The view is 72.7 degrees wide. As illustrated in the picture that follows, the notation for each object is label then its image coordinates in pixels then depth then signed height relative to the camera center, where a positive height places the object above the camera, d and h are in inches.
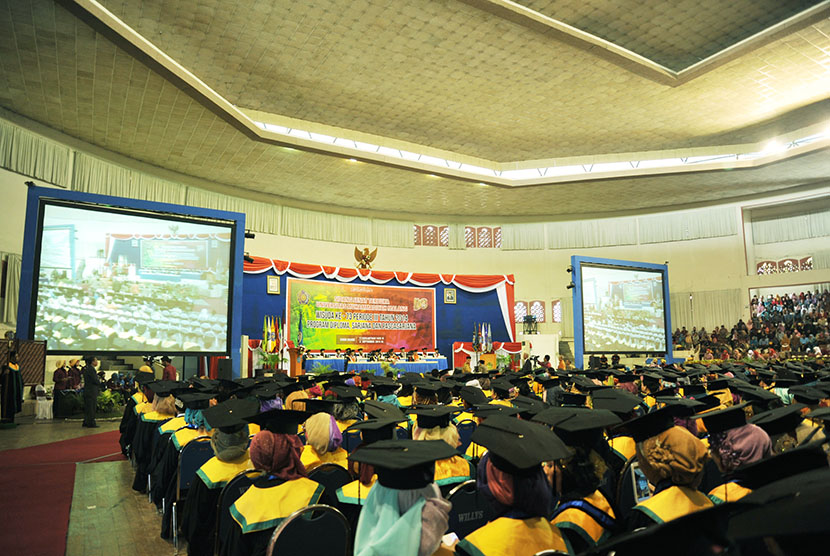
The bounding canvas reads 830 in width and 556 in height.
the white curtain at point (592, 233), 957.8 +153.5
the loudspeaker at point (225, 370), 415.8 -34.4
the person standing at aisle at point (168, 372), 464.1 -39.8
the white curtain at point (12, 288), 521.3 +34.1
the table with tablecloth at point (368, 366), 616.4 -48.5
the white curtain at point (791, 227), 852.0 +145.1
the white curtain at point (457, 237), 978.1 +148.3
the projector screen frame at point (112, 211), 364.2 +70.6
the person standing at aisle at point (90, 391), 422.6 -51.4
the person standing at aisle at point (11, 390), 391.5 -46.8
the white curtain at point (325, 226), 860.6 +152.8
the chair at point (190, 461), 158.2 -39.0
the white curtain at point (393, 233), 936.3 +150.2
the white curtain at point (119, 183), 610.9 +165.8
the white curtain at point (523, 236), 989.8 +151.2
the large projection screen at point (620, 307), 644.1 +17.4
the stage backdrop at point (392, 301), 681.0 +29.6
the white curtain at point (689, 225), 898.7 +158.1
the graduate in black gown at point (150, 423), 226.8 -40.1
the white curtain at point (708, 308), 880.3 +21.6
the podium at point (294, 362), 610.5 -42.3
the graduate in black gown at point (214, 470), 133.3 -34.5
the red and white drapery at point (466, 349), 780.6 -36.8
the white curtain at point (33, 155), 525.7 +165.7
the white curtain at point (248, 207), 756.8 +164.7
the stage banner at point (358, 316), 703.1 +9.4
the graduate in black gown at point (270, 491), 99.0 -30.8
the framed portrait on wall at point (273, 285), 682.8 +46.3
